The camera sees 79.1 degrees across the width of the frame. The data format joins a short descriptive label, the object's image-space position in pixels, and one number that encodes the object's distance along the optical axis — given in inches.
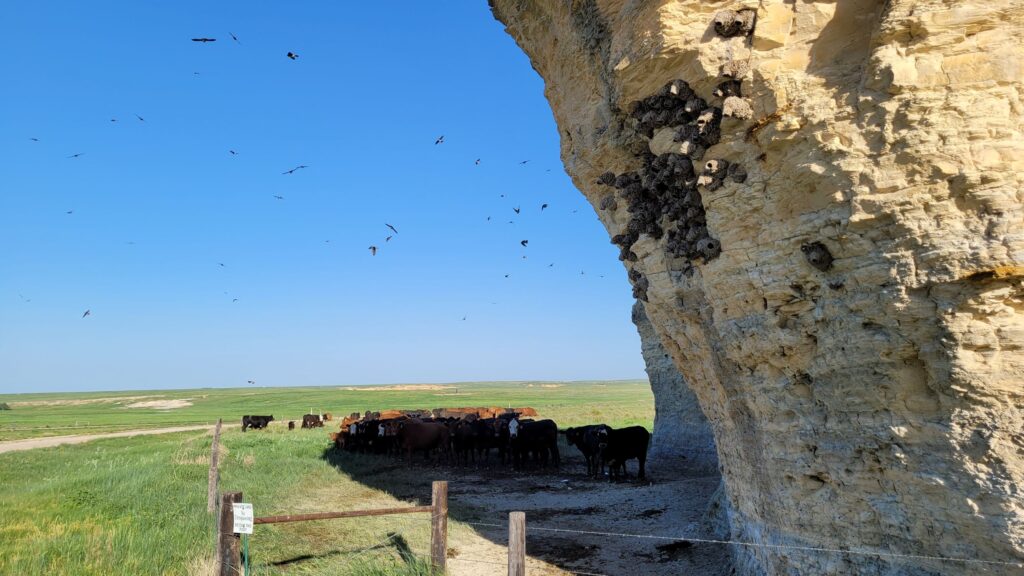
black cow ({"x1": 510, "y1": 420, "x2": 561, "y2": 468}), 808.3
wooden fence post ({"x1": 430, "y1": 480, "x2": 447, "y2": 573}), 299.9
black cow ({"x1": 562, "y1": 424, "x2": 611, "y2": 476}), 717.3
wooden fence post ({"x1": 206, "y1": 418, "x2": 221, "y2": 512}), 462.0
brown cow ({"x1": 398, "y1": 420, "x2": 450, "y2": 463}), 943.0
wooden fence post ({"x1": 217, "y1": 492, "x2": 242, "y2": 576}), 268.8
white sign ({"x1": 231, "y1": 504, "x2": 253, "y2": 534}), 258.2
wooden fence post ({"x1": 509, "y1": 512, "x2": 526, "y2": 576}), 230.5
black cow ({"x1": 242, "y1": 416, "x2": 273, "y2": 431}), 1530.3
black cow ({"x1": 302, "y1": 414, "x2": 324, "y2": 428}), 1535.4
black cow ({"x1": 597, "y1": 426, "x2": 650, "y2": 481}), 686.5
